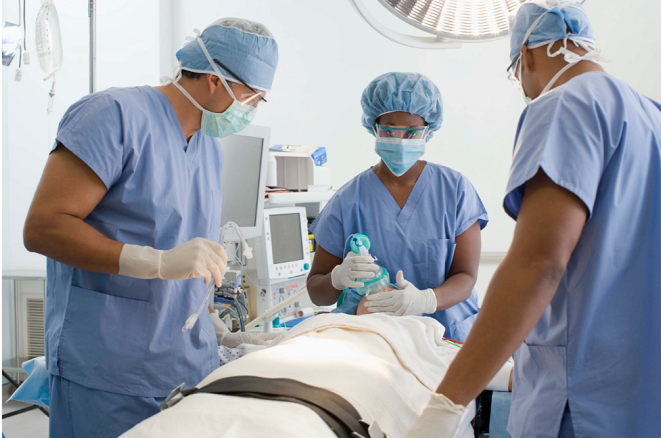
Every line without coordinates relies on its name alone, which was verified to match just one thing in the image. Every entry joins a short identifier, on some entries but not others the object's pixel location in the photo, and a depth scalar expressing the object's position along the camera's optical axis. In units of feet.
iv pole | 5.93
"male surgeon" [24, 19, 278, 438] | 3.50
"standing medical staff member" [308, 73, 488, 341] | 5.26
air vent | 9.21
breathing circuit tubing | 3.90
